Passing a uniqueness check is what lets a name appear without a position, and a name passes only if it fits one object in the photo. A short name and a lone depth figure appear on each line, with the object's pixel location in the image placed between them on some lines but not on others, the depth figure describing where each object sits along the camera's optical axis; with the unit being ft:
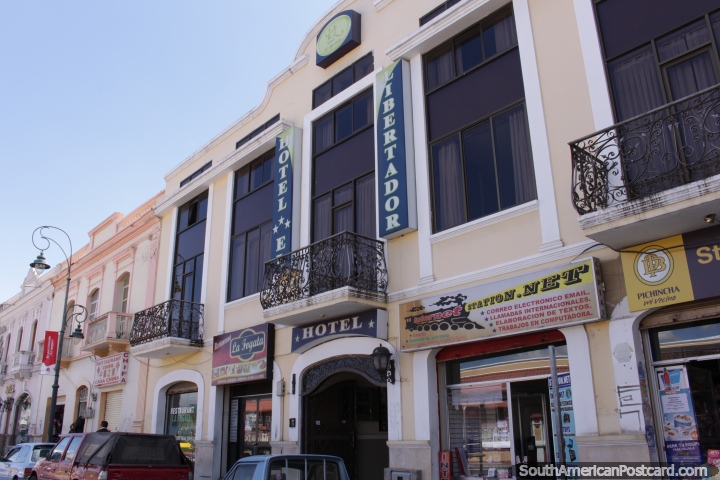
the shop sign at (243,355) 47.06
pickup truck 35.05
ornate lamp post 64.49
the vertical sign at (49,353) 72.95
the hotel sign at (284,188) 47.47
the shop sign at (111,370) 65.36
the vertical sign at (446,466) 33.65
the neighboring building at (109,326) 65.46
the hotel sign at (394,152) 38.47
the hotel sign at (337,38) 47.62
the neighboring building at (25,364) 91.30
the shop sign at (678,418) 25.61
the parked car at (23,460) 50.67
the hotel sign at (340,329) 38.55
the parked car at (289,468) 26.17
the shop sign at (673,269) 25.00
